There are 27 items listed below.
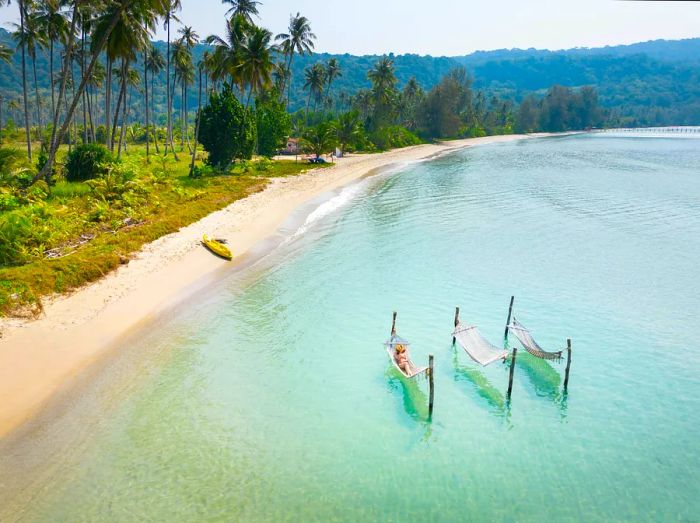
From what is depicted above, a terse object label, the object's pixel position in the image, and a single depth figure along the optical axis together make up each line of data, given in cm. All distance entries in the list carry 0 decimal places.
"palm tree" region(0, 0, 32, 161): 3951
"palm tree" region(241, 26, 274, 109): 5391
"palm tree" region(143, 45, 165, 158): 6750
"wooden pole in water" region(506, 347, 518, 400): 1711
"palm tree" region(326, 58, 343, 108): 10231
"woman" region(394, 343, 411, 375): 1823
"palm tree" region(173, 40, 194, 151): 6462
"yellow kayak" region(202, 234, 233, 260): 3128
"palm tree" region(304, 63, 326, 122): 9675
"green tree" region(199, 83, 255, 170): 5166
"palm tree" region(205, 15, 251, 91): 5300
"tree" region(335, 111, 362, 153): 8338
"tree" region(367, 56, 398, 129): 10462
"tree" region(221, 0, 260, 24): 6219
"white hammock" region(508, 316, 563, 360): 1854
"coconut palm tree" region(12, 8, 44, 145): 4625
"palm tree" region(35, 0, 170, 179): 3541
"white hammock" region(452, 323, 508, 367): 1842
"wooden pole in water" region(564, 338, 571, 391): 1802
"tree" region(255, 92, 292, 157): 6881
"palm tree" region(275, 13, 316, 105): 7494
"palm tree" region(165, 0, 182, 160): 4454
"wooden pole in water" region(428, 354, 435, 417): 1642
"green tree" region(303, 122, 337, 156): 7194
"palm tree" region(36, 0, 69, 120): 4603
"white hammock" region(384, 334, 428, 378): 1821
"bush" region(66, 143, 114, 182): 4009
